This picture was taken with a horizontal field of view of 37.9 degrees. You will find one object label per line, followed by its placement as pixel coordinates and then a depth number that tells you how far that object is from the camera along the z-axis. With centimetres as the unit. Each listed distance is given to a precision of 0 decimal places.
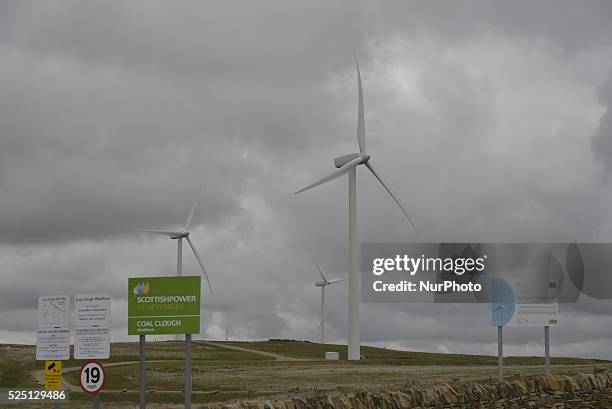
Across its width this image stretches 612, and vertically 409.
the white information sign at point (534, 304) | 5231
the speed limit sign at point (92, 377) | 3684
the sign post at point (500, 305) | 5109
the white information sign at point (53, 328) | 4153
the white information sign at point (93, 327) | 3900
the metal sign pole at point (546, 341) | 5283
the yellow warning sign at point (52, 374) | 4188
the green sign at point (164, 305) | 3959
